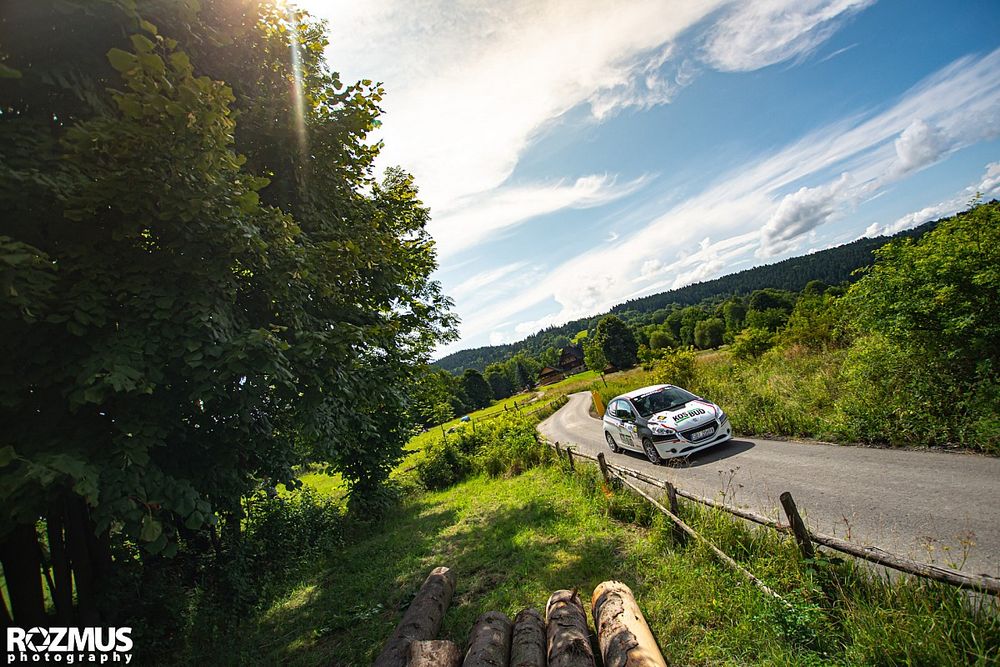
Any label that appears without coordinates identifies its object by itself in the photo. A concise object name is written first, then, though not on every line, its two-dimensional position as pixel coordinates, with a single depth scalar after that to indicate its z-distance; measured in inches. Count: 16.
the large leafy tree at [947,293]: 264.2
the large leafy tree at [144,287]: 140.9
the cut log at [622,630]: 133.7
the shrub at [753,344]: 749.3
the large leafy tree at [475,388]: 3408.0
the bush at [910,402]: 261.3
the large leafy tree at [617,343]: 2827.3
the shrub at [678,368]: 717.3
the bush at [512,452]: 598.2
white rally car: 385.7
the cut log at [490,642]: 155.9
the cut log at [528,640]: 151.5
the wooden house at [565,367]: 4136.3
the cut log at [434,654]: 157.0
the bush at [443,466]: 692.7
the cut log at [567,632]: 143.7
